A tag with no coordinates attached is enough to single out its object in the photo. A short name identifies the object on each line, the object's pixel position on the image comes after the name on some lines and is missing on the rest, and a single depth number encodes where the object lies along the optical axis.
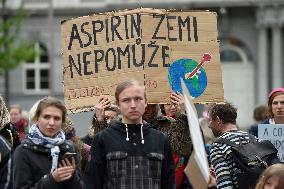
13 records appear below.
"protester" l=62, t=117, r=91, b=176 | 12.45
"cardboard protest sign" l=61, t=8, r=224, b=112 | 12.58
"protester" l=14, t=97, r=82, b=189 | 10.02
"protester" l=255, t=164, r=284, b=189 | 9.42
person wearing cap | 13.42
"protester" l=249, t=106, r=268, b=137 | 18.70
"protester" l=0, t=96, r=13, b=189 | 10.52
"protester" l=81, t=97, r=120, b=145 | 11.80
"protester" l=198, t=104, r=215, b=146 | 17.83
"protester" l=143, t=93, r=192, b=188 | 11.75
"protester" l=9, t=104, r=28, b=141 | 19.34
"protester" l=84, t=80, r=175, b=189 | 10.02
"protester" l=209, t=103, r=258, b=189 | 11.53
